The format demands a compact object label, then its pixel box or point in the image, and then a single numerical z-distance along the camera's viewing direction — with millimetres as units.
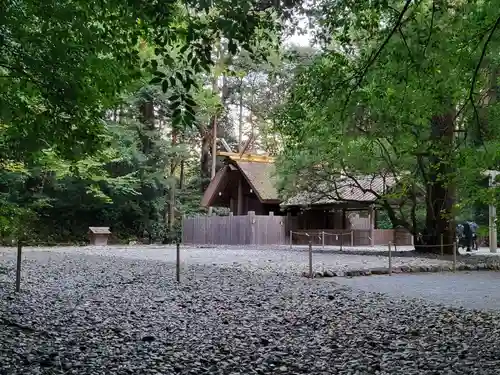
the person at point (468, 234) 21438
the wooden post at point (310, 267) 10772
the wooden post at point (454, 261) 13164
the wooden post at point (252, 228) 25758
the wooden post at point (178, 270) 9955
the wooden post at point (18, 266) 8203
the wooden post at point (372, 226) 25281
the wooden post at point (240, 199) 29125
